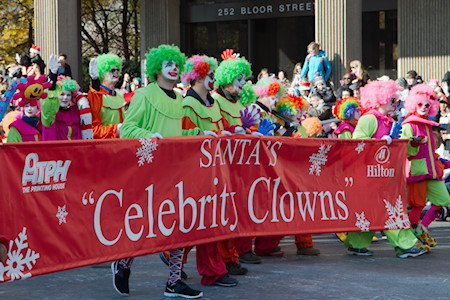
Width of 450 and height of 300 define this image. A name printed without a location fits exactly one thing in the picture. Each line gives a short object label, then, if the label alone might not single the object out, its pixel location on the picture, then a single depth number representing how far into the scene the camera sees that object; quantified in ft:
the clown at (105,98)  29.43
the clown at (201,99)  25.29
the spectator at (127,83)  67.36
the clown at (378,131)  28.55
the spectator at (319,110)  44.83
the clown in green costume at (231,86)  27.02
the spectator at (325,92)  49.19
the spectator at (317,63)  53.42
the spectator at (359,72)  51.99
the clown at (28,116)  28.07
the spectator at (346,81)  50.57
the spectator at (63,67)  55.58
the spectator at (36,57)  57.88
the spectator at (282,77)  56.74
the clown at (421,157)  28.96
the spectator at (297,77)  57.56
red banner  18.28
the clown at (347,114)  31.27
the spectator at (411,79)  53.93
